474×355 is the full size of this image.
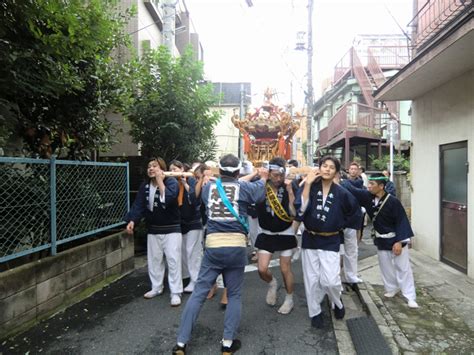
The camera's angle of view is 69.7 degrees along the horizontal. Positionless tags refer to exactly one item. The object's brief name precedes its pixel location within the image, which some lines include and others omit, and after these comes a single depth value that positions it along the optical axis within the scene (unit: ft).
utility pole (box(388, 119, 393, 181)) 27.04
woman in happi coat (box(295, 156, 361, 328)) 12.67
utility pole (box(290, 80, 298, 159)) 73.99
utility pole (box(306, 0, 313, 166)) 48.49
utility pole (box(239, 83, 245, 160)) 79.51
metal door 19.69
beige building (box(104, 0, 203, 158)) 30.57
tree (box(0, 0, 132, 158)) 10.42
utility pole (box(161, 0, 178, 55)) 26.40
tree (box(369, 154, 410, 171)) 41.78
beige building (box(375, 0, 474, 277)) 18.04
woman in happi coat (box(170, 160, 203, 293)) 16.85
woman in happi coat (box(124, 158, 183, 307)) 15.43
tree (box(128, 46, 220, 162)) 23.54
